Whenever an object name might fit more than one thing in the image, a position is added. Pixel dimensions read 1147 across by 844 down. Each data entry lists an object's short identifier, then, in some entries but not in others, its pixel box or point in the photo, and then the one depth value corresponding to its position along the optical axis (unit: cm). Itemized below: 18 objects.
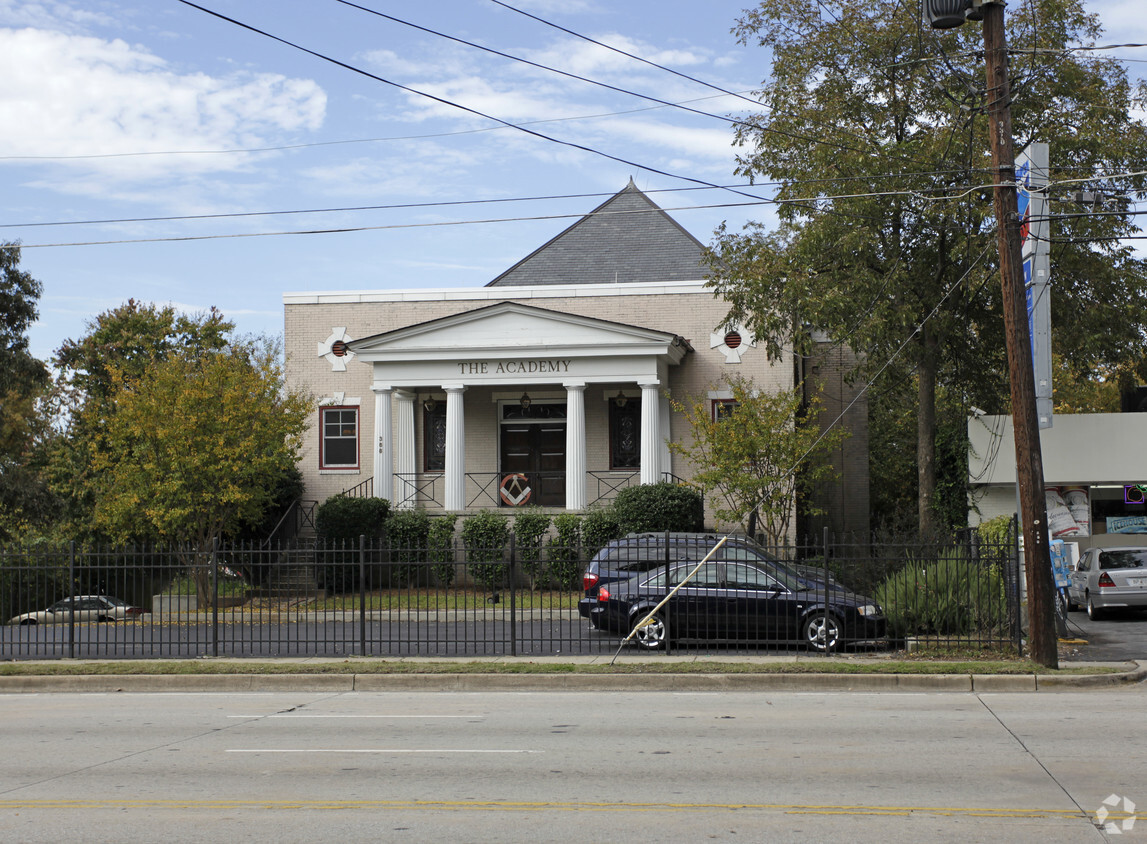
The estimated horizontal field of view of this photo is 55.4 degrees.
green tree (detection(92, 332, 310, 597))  2431
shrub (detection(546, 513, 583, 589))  2502
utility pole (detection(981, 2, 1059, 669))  1457
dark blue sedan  1619
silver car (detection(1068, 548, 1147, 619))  2125
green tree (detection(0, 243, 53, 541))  4106
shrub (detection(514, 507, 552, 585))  2648
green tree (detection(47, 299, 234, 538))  4069
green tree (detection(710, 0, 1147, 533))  2189
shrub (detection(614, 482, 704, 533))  2580
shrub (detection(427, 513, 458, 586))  2672
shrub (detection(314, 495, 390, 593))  2719
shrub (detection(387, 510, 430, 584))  2719
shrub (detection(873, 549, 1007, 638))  1608
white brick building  2788
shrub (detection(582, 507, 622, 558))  2600
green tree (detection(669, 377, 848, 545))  2525
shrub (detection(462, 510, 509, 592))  2642
